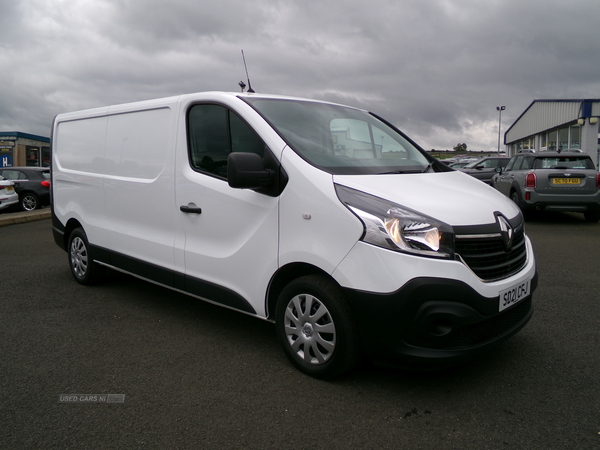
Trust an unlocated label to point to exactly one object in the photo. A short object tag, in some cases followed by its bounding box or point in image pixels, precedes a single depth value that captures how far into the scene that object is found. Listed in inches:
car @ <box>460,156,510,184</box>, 813.9
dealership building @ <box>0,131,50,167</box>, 1483.3
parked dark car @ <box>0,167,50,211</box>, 625.0
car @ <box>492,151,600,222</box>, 419.8
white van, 115.0
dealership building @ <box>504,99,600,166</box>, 1092.5
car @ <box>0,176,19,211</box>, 587.8
